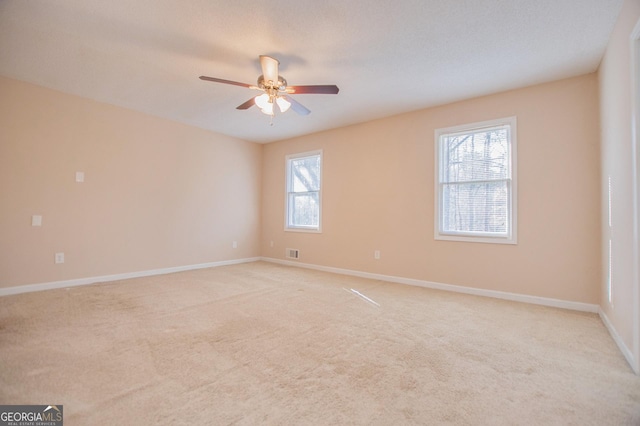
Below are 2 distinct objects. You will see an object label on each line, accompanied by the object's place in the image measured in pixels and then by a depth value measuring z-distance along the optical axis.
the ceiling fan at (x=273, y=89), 2.68
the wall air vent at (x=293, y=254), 5.70
